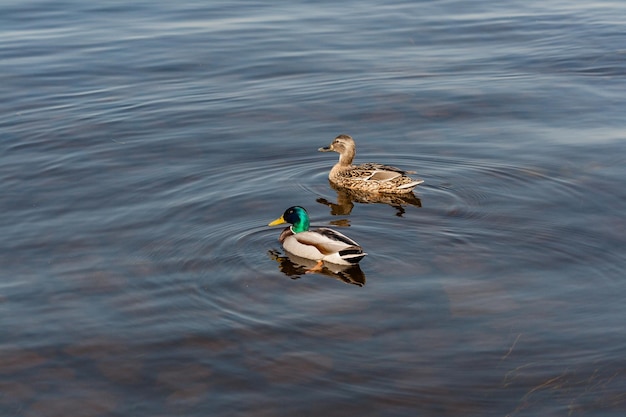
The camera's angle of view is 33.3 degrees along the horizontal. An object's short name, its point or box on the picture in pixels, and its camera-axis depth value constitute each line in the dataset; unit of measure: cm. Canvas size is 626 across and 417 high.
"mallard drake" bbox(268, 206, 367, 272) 1246
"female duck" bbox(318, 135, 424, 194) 1502
